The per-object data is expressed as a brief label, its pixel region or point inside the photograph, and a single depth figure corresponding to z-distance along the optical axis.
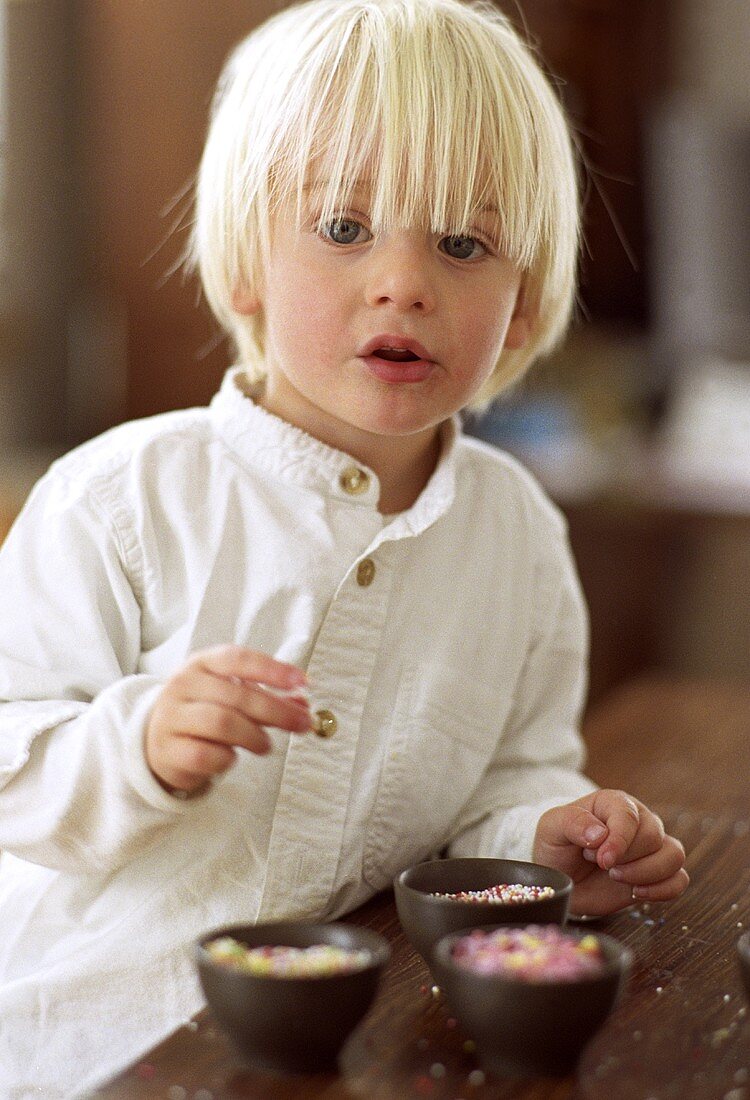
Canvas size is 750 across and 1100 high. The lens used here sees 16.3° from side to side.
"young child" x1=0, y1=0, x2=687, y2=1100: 0.98
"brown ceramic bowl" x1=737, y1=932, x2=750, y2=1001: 0.87
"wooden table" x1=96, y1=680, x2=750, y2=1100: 0.83
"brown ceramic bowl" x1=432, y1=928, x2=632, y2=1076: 0.83
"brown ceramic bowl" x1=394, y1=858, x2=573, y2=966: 0.88
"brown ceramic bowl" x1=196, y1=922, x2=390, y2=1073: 0.82
